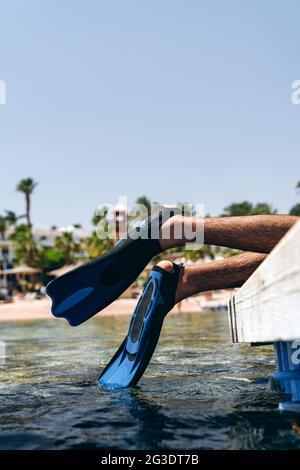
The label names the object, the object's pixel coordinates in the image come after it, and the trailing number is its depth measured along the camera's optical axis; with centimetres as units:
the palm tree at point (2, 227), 6714
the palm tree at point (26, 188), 7000
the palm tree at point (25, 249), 5375
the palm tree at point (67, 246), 5525
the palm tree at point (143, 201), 6725
